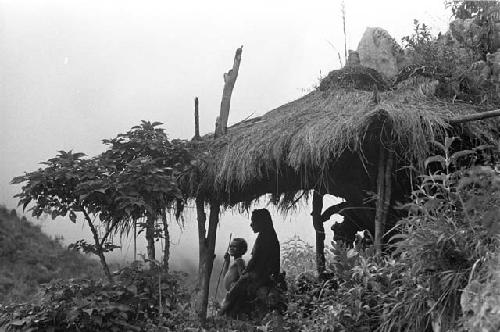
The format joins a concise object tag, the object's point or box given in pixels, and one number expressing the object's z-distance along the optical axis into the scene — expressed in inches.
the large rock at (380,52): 412.2
